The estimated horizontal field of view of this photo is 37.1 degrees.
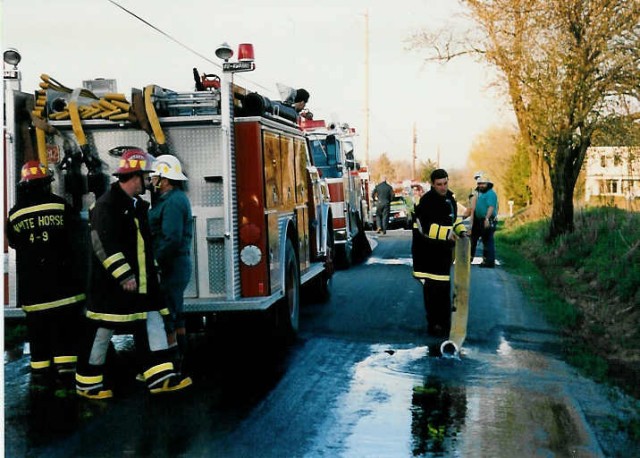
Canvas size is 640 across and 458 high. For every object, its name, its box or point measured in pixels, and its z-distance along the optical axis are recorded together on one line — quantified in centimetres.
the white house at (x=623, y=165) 2245
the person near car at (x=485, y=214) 1862
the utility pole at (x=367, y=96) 5781
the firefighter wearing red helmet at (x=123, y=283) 760
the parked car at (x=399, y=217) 3707
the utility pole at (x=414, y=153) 8789
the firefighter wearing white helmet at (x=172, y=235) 829
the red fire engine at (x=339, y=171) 1878
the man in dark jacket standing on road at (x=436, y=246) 1041
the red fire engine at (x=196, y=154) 895
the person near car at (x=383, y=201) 2931
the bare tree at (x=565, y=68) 1930
